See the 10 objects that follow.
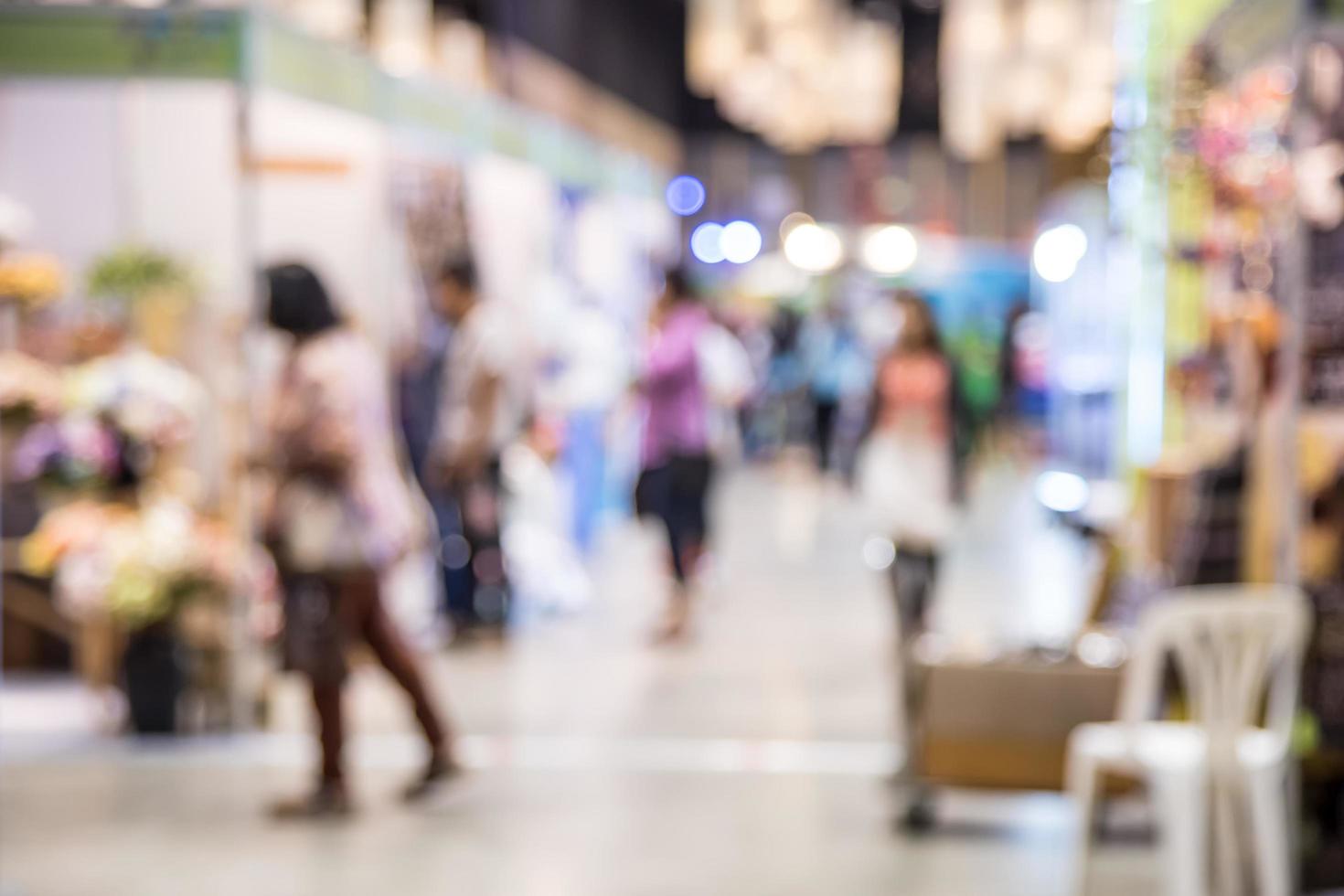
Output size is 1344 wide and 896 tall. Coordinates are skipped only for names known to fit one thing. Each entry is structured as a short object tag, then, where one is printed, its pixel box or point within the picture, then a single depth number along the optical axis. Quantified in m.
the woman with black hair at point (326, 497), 10.30
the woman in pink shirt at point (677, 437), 16.43
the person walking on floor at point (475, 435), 15.59
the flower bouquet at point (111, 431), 12.48
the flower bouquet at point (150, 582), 12.32
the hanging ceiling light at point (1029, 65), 21.08
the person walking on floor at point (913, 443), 13.28
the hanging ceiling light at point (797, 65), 20.60
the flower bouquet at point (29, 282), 13.00
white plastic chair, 8.41
